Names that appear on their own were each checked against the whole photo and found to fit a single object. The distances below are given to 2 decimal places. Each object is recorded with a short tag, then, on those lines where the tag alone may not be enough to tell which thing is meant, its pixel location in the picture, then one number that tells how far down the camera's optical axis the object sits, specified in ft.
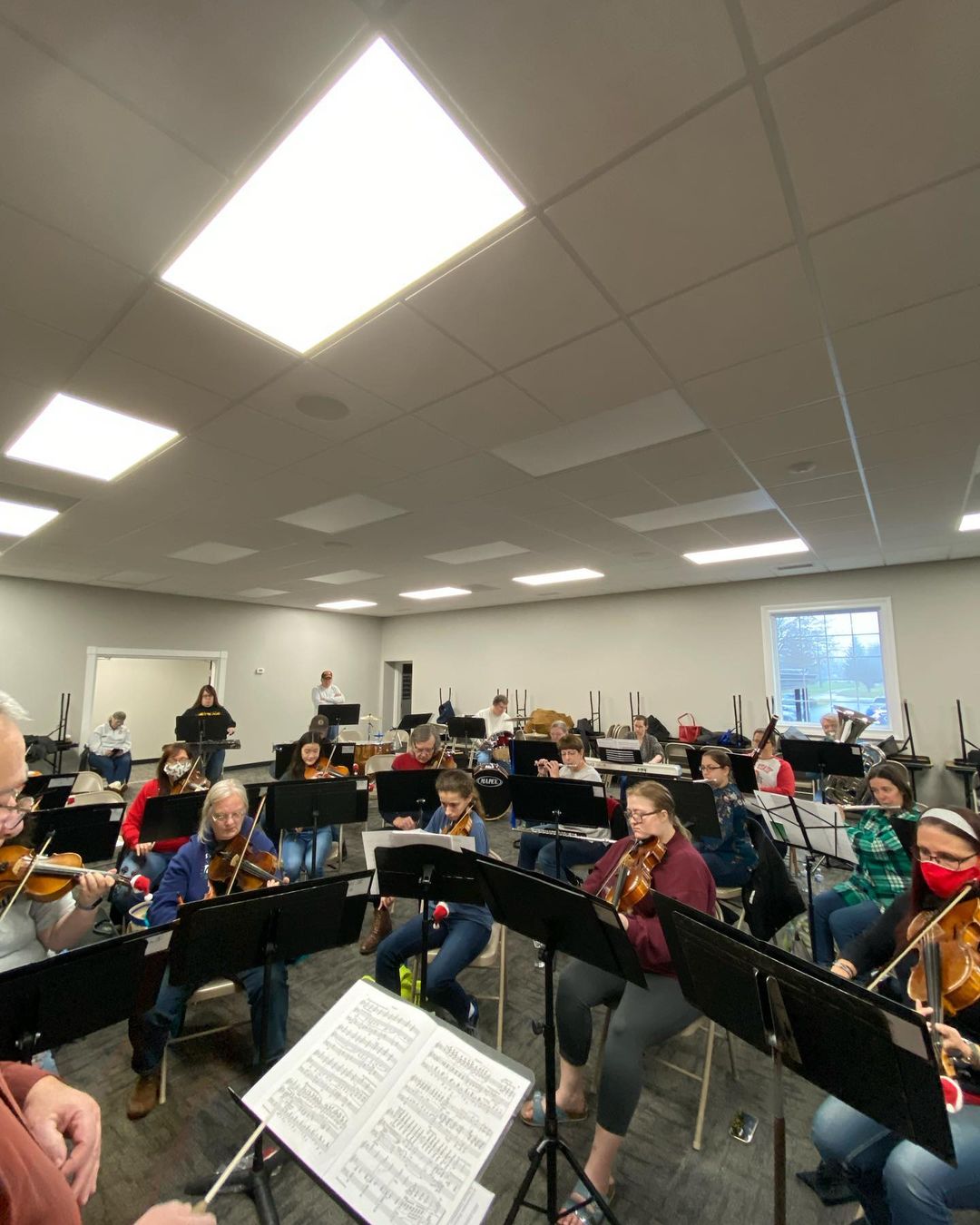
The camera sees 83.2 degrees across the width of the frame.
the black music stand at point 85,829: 9.51
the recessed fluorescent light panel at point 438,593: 28.58
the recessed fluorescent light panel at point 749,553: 19.07
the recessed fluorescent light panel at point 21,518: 15.16
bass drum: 13.82
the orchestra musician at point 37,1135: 2.37
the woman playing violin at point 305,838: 12.55
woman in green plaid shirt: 8.51
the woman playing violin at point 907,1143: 4.61
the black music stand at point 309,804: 11.48
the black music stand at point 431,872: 7.59
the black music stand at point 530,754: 15.79
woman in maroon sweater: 5.95
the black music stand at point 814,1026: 3.66
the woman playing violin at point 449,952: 8.18
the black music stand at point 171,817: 10.76
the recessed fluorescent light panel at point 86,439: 9.95
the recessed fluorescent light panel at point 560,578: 24.23
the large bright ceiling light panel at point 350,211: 4.69
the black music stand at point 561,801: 11.09
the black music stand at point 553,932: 5.41
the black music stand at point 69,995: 4.83
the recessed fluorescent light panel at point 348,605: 33.60
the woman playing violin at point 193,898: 7.29
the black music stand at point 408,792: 12.32
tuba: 17.71
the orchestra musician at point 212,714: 22.75
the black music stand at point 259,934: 5.98
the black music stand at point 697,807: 10.80
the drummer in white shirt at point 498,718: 26.91
